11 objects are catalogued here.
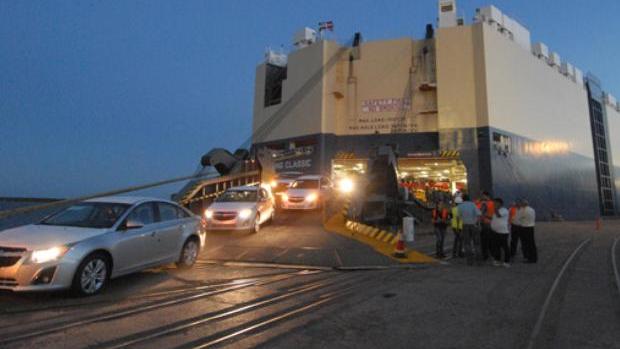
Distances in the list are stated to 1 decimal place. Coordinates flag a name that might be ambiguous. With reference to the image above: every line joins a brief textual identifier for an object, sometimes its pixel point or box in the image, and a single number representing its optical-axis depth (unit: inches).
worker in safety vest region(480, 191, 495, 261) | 335.0
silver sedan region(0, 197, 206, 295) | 183.3
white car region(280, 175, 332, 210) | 636.7
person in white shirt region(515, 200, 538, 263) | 331.0
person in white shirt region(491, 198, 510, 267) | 321.7
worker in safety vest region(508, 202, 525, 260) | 346.1
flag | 1276.9
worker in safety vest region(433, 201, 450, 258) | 351.3
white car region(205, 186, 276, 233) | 443.5
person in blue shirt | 319.9
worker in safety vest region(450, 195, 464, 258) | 339.7
